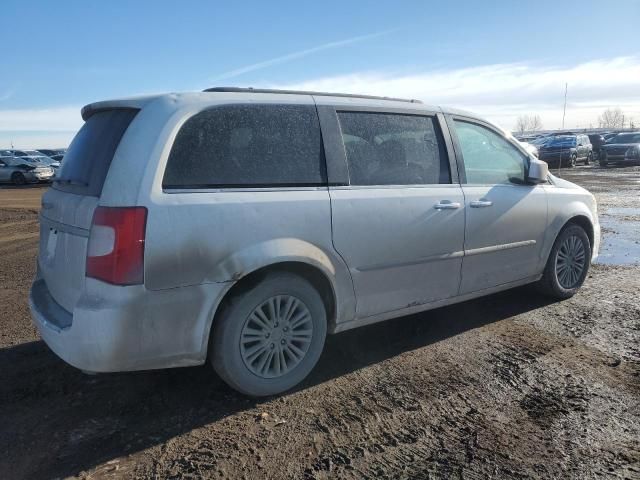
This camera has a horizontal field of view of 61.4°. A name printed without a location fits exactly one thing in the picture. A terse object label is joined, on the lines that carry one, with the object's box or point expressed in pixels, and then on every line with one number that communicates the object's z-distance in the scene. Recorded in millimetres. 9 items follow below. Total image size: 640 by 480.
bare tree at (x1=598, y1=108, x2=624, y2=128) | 158750
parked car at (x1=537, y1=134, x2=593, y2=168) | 31641
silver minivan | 2891
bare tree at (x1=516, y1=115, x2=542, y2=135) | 169525
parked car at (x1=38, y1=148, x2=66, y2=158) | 45734
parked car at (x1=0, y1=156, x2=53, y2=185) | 27562
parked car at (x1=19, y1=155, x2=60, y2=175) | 28891
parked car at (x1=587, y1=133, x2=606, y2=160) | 39012
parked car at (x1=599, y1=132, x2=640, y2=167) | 29406
